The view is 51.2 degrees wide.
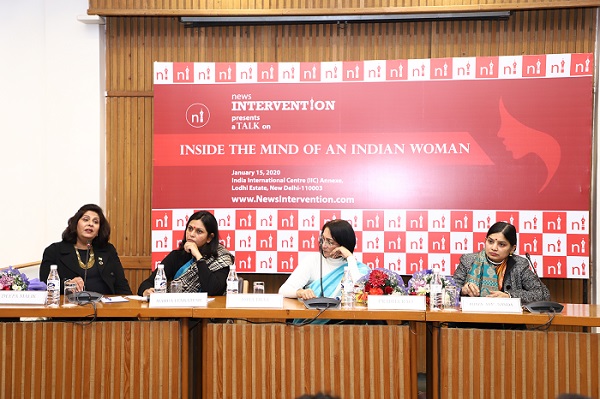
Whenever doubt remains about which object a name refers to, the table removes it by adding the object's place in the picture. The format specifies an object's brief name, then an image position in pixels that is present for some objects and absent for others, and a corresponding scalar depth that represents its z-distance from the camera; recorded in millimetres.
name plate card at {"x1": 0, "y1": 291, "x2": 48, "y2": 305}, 3014
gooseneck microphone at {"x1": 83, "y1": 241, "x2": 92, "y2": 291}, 3711
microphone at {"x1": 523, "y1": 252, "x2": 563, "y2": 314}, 2854
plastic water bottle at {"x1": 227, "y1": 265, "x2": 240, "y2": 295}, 3371
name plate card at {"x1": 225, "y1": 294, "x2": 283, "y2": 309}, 2961
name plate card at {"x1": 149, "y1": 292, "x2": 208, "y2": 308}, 2984
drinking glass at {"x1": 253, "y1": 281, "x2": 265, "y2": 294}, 3164
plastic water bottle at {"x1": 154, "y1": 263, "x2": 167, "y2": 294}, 3314
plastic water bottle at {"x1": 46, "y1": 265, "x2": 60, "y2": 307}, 3080
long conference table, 2861
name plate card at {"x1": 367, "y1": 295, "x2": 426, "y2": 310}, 2904
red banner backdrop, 4539
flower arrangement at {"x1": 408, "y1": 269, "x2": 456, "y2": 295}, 3043
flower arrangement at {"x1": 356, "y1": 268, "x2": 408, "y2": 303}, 3029
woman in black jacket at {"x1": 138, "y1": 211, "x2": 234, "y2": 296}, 3512
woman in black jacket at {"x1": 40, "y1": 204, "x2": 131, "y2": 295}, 3719
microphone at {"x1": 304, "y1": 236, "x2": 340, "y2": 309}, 2912
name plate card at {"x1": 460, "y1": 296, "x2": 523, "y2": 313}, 2838
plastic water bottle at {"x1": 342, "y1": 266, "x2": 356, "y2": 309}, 3061
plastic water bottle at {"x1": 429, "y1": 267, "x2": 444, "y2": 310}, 2975
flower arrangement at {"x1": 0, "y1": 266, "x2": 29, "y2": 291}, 3113
